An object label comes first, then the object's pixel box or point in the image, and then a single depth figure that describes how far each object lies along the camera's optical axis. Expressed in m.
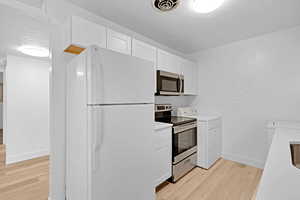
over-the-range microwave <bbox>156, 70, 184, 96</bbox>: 2.26
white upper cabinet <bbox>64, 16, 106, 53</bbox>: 1.45
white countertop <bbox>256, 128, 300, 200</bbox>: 0.52
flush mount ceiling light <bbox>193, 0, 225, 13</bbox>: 1.53
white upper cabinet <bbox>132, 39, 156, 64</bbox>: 1.99
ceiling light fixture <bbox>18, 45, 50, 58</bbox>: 2.73
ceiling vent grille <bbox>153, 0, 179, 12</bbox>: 1.61
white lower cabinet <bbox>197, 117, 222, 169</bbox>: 2.54
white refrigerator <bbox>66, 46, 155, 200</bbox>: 1.08
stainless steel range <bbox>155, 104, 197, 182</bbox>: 2.13
